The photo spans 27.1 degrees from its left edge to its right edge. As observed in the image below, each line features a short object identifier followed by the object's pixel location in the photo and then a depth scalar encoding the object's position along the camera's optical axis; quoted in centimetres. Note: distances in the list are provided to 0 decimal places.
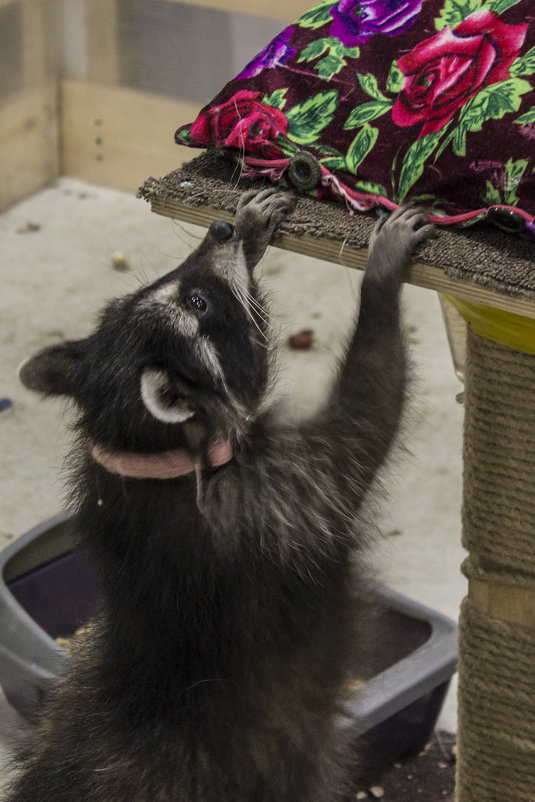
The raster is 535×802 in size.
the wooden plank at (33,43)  529
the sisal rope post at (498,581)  198
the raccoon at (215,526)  192
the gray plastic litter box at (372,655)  263
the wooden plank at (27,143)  528
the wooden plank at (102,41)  521
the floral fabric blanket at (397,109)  180
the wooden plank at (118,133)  517
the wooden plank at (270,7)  470
